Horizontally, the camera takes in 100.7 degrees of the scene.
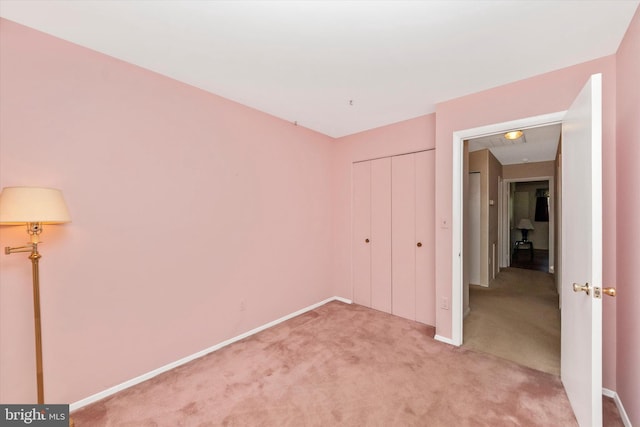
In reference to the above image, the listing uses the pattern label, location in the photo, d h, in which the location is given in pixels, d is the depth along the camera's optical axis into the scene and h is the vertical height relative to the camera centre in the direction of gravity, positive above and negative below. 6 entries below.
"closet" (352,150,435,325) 3.07 -0.32
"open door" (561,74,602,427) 1.39 -0.27
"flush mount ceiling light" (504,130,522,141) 3.61 +1.00
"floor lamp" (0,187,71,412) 1.41 +0.00
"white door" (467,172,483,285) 4.72 -0.39
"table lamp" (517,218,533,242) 7.63 -0.53
